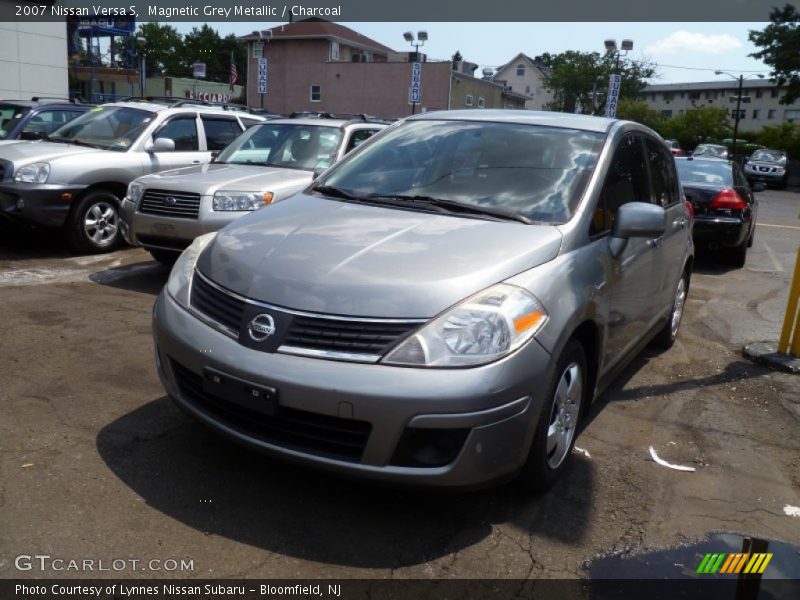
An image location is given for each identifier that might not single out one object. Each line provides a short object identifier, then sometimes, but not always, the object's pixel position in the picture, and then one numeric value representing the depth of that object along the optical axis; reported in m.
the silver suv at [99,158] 7.81
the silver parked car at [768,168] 32.32
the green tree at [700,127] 58.31
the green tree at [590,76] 67.56
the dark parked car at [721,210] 9.72
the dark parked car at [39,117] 10.57
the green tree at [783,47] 38.67
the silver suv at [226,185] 6.87
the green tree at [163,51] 87.69
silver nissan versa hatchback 2.81
